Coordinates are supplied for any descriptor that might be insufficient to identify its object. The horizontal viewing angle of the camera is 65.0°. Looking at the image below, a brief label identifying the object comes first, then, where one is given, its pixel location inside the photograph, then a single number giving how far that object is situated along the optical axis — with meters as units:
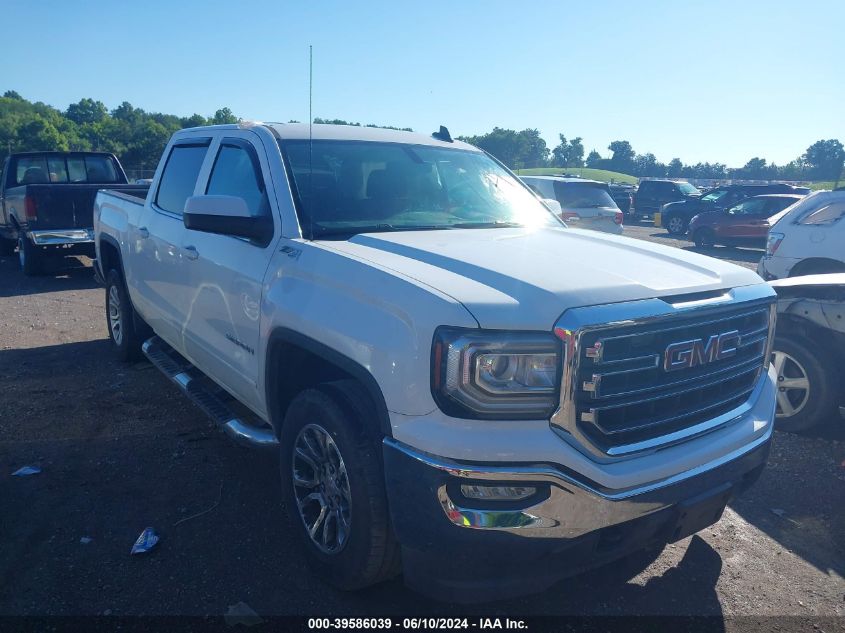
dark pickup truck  10.40
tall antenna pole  3.37
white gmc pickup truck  2.27
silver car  12.45
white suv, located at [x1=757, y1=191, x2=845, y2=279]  7.27
